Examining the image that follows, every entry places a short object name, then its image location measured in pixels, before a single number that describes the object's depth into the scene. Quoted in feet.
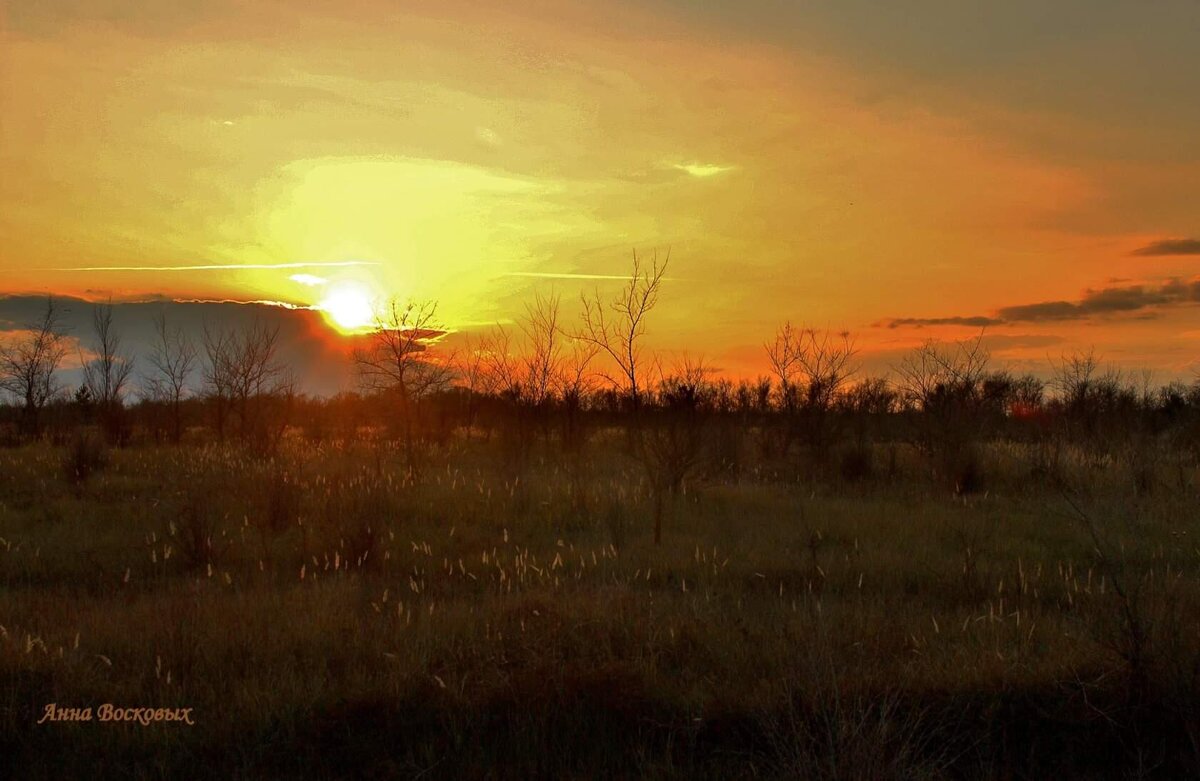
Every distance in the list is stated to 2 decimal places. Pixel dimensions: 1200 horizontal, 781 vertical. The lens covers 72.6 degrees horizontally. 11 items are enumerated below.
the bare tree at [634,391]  45.03
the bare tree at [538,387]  77.46
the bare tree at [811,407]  70.59
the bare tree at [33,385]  96.53
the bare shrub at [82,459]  52.54
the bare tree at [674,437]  44.29
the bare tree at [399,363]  66.13
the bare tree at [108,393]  85.76
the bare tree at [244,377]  86.89
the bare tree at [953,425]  55.31
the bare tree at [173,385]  102.12
